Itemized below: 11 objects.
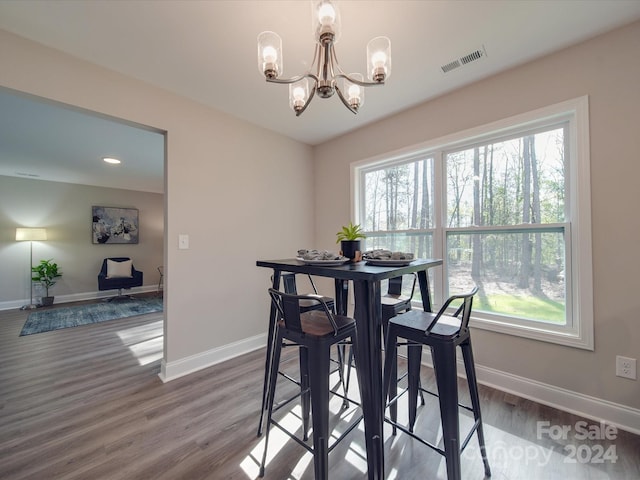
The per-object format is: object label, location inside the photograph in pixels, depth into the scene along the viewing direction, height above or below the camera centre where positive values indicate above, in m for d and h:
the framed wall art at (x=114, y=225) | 5.71 +0.40
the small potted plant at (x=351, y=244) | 1.51 -0.02
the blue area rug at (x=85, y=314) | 3.80 -1.23
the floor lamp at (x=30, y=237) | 4.81 +0.11
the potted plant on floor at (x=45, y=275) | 4.93 -0.62
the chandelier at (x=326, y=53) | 1.11 +0.91
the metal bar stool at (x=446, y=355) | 1.11 -0.58
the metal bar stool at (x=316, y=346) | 1.12 -0.51
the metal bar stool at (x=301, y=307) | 1.65 -0.47
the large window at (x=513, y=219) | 1.82 +0.18
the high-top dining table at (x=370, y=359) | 1.11 -0.53
